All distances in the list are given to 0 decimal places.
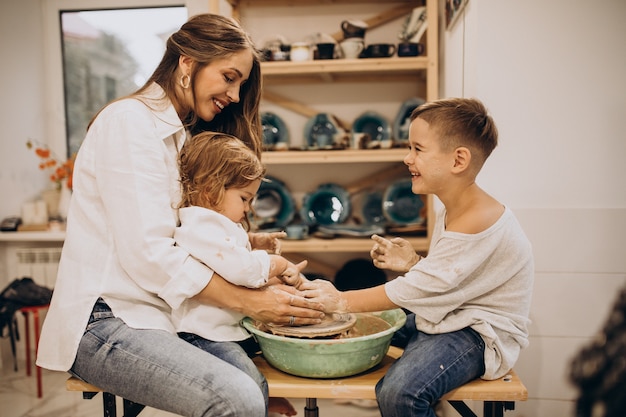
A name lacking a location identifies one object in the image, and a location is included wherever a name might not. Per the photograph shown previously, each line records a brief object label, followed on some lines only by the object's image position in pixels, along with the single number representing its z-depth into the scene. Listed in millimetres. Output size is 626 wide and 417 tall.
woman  1297
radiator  3543
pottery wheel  1406
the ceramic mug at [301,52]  2967
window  3684
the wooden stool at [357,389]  1382
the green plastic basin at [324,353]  1362
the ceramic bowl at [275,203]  3311
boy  1354
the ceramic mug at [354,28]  2979
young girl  1414
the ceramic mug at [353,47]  2963
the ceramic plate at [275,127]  3277
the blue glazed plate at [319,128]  3212
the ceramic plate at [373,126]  3203
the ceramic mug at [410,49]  2893
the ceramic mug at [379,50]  2922
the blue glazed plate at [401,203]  3174
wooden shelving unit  2861
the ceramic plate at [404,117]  3092
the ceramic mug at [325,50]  2945
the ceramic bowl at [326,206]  3273
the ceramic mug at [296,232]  3012
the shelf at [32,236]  3430
